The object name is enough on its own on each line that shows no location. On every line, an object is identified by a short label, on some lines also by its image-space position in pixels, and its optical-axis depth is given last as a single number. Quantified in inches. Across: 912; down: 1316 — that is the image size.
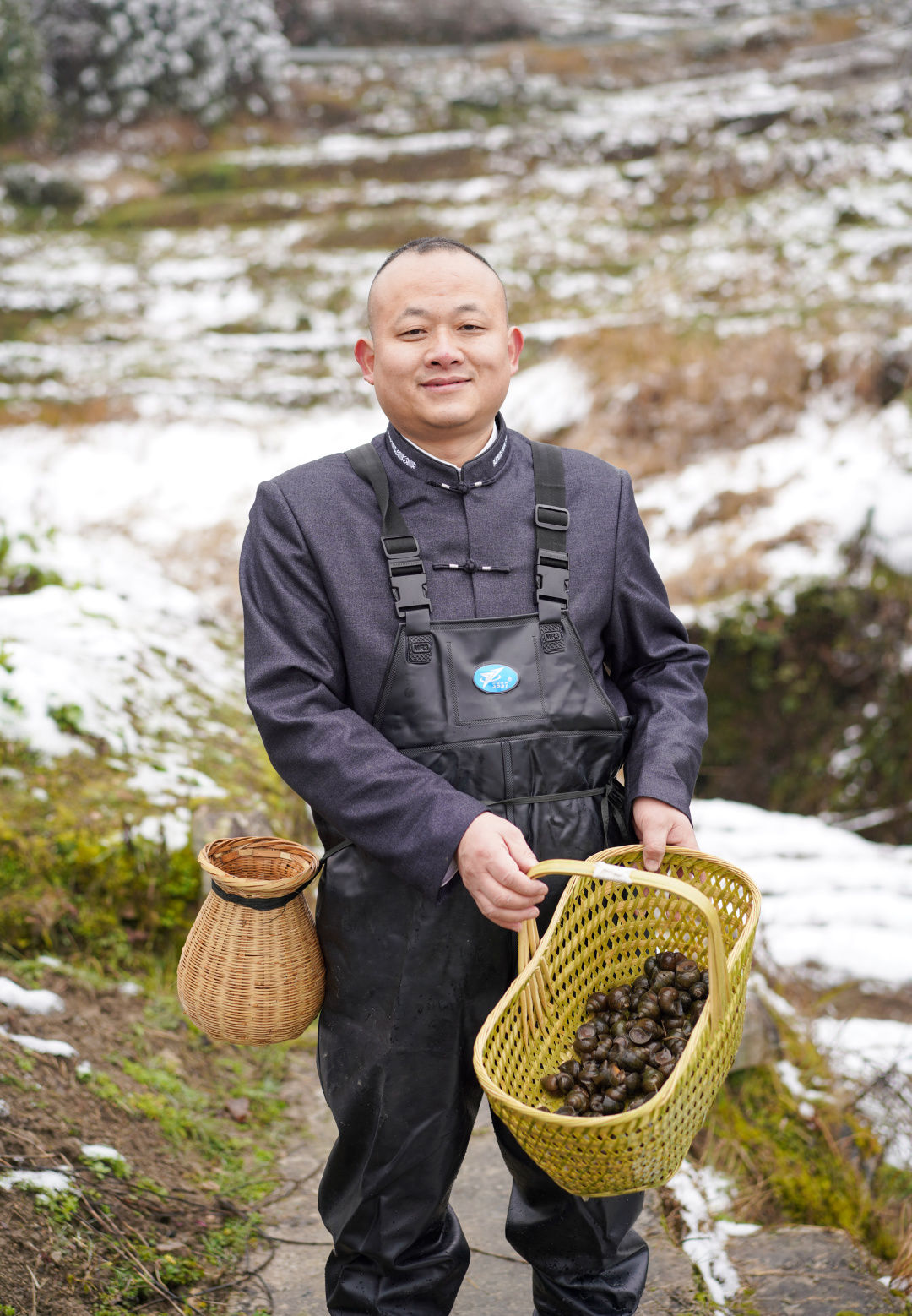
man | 65.1
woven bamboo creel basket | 70.9
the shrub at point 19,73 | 780.0
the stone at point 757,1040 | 117.3
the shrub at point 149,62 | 826.8
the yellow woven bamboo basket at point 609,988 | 53.7
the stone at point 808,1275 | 85.8
